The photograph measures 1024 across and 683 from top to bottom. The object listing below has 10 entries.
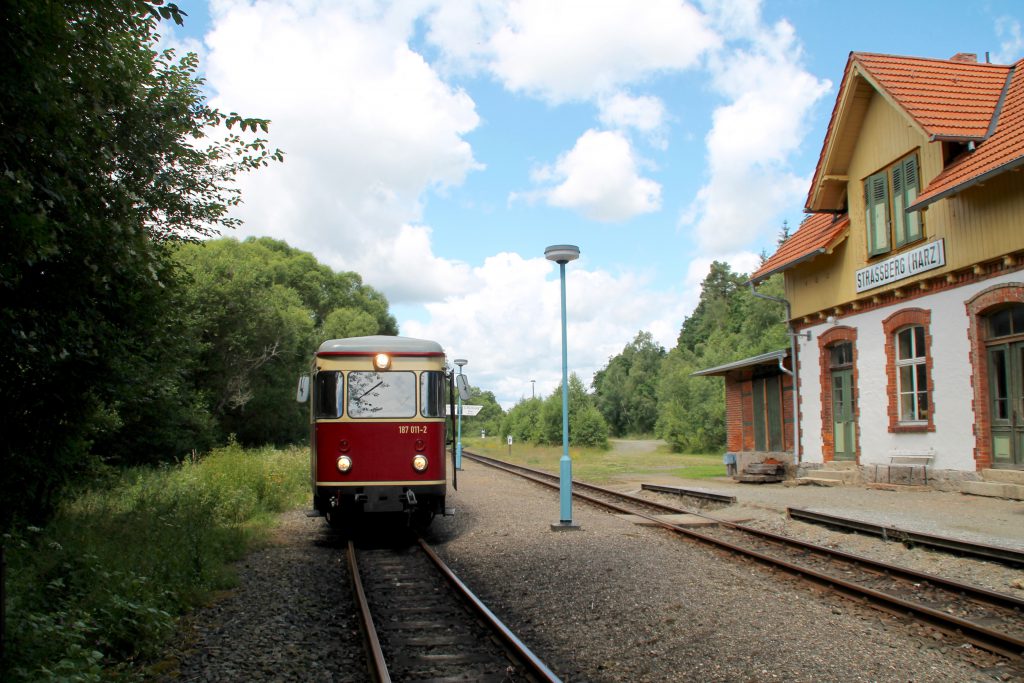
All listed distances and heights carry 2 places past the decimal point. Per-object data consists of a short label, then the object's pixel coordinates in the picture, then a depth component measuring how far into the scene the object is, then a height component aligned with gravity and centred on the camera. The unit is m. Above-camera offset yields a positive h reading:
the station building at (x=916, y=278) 14.40 +2.74
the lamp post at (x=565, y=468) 13.02 -0.88
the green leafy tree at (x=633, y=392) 98.94 +2.90
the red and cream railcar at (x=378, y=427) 11.36 -0.15
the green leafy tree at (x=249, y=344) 34.53 +3.42
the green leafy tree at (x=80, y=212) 5.63 +1.86
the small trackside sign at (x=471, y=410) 28.34 +0.19
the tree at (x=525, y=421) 52.91 -0.45
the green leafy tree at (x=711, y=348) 52.16 +5.92
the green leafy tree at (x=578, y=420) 47.28 -0.36
